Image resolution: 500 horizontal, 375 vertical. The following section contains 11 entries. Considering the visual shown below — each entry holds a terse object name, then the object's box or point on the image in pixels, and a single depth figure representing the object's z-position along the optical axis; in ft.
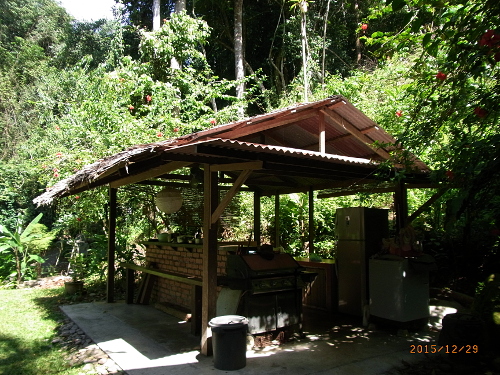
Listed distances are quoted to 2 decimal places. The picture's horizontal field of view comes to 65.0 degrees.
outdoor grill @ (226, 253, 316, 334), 15.99
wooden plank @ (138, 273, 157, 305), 25.40
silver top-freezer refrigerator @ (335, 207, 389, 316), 20.43
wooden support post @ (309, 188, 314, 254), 27.84
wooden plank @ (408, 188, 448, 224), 17.92
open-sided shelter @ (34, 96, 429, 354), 14.41
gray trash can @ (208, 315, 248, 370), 13.78
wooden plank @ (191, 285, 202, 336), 18.41
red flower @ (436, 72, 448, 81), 13.39
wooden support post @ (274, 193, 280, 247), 31.11
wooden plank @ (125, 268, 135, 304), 25.49
